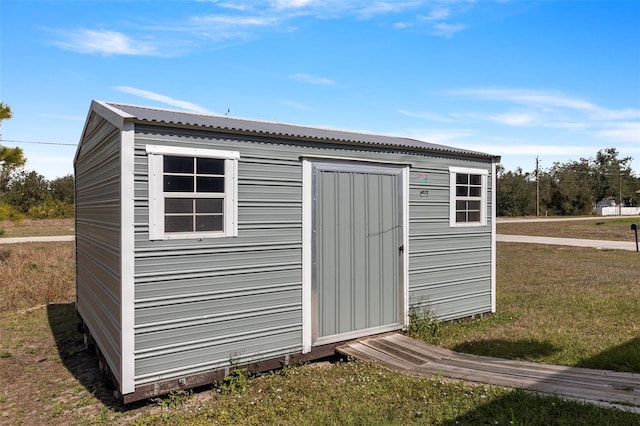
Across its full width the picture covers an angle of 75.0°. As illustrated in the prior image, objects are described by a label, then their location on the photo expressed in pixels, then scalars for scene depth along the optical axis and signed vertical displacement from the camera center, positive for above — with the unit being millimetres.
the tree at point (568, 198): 57656 +1483
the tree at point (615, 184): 69125 +4169
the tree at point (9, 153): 13562 +1800
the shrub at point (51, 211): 40094 -293
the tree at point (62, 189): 51362 +2412
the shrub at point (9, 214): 13164 -191
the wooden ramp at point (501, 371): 3818 -1779
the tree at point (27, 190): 46366 +2068
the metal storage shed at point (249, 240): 4379 -414
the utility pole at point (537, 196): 54994 +1690
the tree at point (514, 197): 56219 +1607
